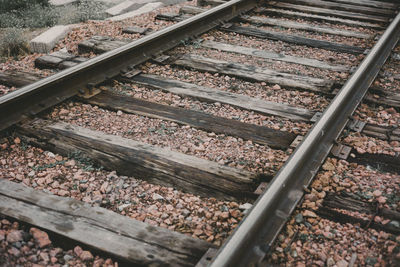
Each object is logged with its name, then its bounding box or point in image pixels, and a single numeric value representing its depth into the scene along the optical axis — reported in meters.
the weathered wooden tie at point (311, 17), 5.73
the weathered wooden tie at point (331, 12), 5.96
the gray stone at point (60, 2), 8.86
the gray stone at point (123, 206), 2.24
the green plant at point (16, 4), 8.34
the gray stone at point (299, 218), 2.09
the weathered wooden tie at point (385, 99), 3.40
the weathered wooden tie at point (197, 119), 2.88
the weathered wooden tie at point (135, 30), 5.08
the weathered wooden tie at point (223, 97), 3.23
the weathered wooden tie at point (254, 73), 3.74
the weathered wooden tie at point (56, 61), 4.00
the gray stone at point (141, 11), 6.44
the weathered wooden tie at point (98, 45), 4.45
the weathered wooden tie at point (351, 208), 2.06
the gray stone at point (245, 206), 2.24
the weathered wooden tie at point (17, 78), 3.58
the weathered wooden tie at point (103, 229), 1.87
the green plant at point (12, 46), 4.95
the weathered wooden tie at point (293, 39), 4.70
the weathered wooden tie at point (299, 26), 5.27
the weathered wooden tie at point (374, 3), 6.58
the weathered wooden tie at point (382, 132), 2.89
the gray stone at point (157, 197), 2.33
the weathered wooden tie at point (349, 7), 6.24
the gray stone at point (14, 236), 1.92
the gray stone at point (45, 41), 4.82
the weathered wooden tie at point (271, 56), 4.19
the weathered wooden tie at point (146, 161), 2.38
